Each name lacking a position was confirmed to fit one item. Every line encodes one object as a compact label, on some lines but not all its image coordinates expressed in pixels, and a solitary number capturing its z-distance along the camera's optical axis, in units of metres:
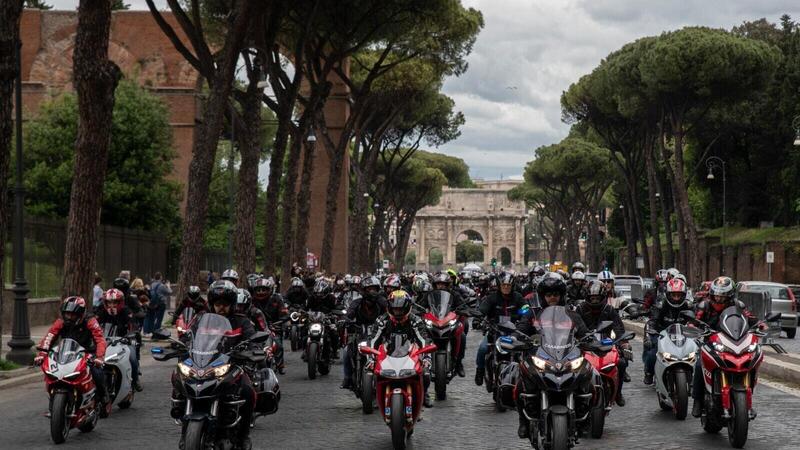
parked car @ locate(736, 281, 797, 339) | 29.86
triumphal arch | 151.50
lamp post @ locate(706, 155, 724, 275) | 56.80
